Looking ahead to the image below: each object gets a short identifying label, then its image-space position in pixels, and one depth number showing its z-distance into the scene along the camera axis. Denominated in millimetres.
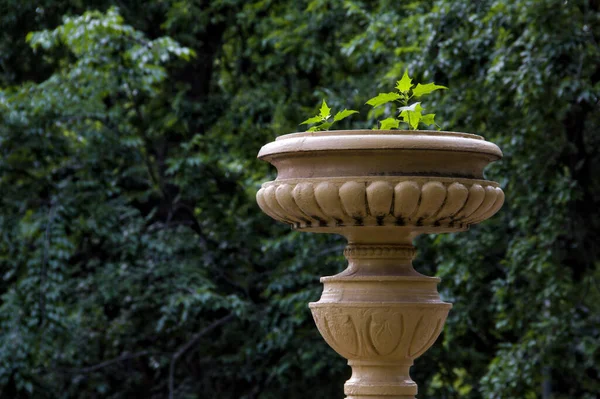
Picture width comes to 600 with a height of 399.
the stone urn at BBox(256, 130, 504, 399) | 7129
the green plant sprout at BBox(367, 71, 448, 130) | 7699
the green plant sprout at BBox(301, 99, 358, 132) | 7791
